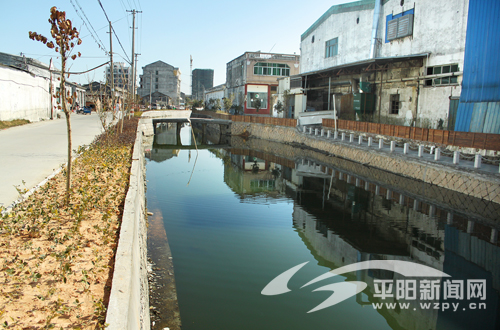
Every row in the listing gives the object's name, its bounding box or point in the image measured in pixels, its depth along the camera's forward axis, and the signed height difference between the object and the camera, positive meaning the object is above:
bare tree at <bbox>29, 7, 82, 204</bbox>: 7.04 +1.37
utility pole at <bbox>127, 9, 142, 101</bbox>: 41.24 +8.85
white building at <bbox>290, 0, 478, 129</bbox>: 22.22 +4.17
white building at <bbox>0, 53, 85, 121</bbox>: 24.22 +1.42
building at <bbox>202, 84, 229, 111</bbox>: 72.94 +4.80
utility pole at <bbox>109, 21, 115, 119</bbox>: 28.77 +5.54
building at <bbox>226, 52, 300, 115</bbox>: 56.41 +6.27
